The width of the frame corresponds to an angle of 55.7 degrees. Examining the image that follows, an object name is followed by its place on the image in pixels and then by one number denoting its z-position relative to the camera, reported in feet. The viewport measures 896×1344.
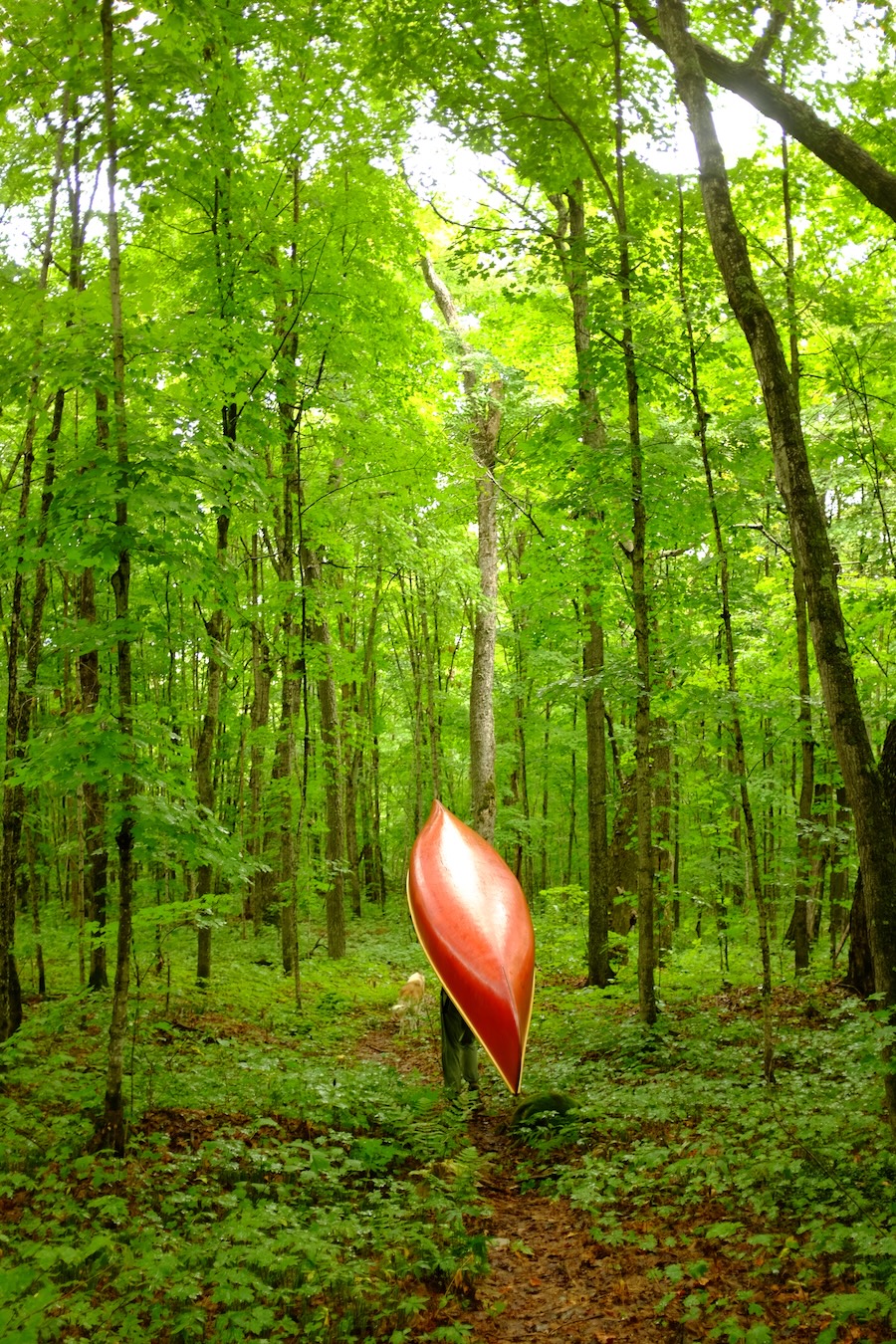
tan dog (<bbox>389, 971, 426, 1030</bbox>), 32.55
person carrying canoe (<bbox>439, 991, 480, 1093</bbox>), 21.75
